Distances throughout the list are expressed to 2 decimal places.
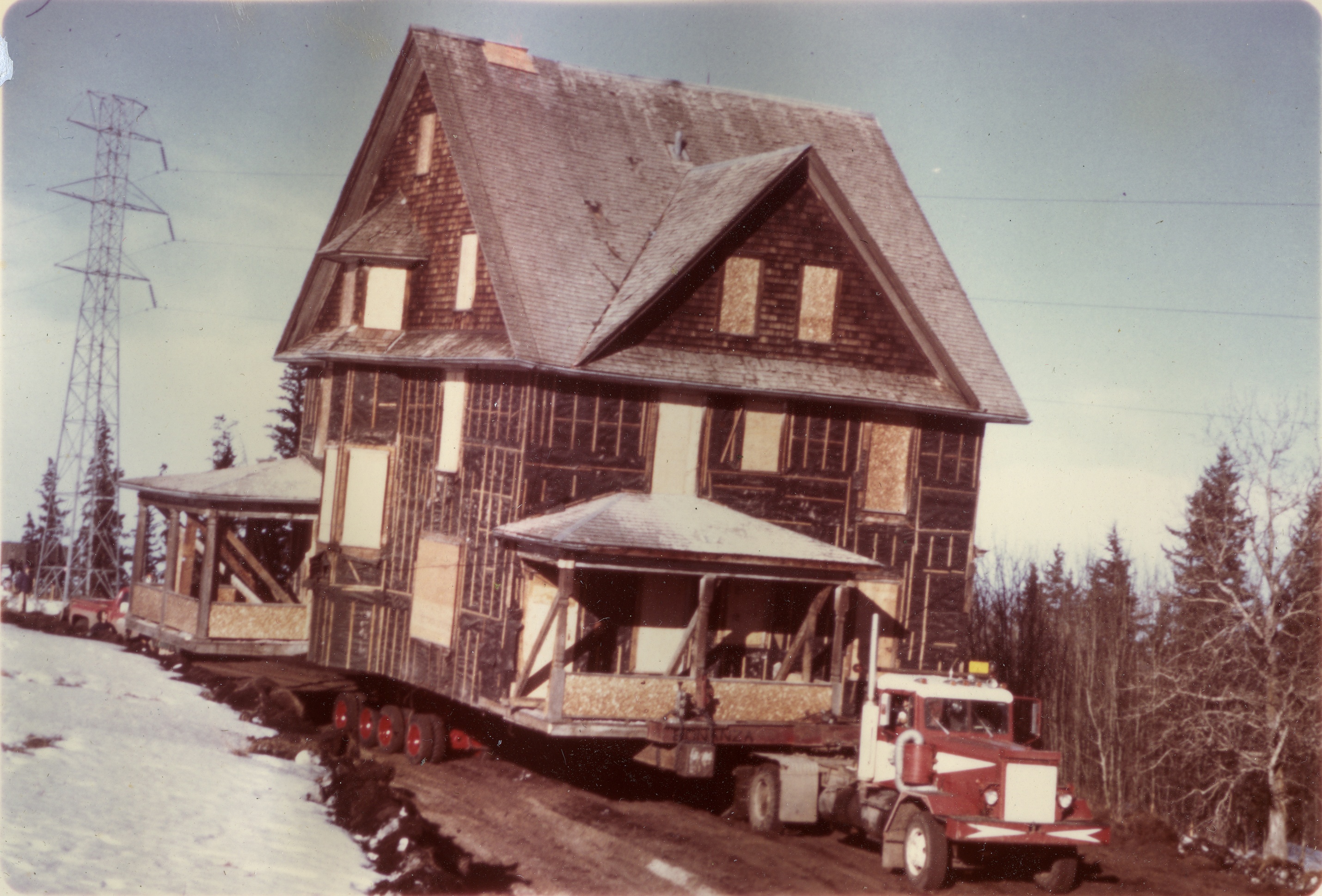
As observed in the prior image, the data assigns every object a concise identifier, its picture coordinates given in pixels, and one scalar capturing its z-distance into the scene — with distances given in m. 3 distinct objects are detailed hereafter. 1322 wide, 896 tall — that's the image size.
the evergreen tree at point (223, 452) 48.12
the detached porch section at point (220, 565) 27.73
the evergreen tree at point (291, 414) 49.41
